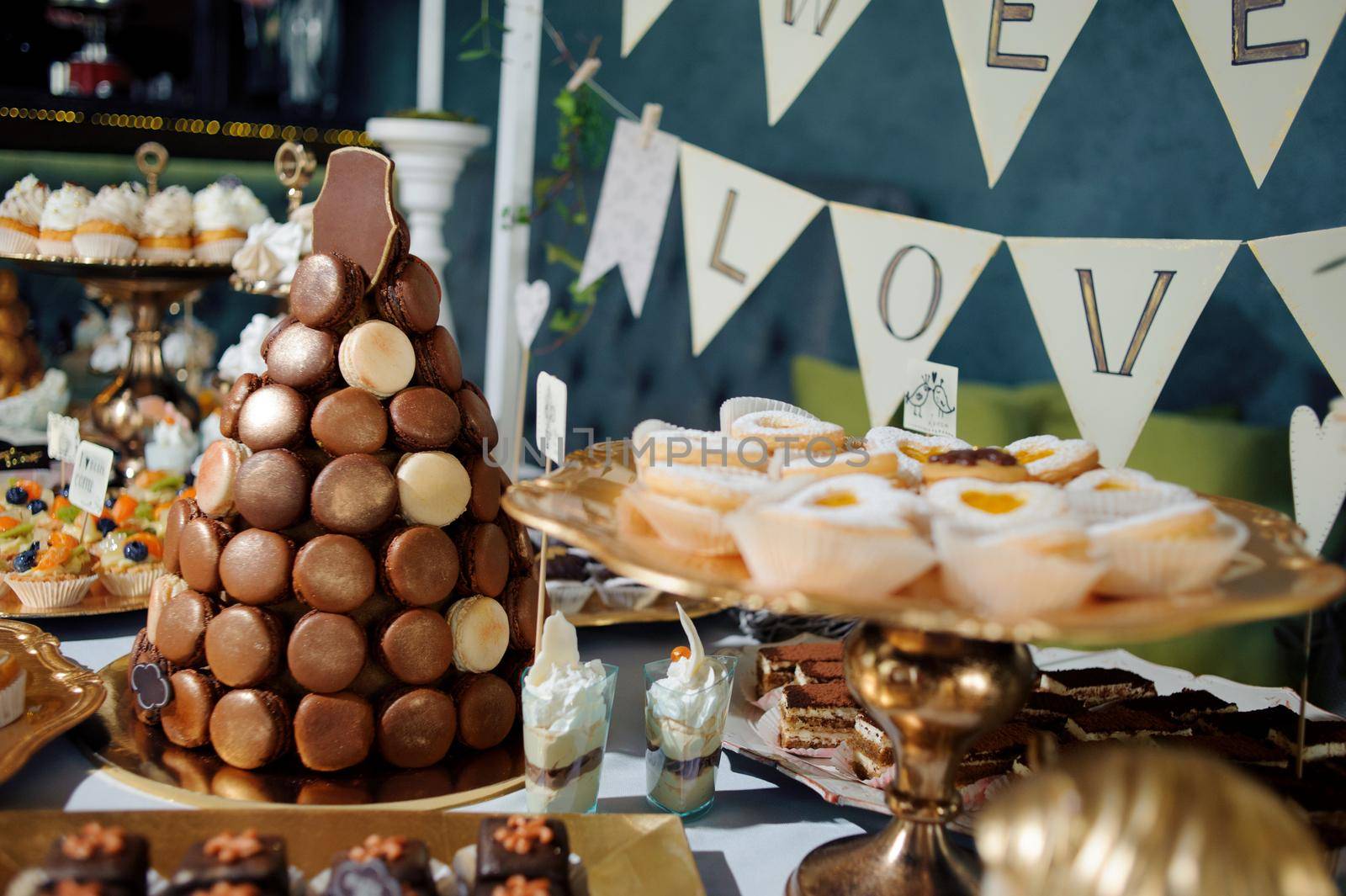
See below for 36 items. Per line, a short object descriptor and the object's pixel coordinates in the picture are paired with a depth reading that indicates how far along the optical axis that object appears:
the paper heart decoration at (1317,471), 1.47
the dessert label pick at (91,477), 1.80
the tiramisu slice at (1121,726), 1.34
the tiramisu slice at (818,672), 1.56
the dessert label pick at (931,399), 1.70
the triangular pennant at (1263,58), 1.62
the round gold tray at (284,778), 1.25
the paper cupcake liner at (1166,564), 0.92
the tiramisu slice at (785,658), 1.61
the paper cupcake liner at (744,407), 1.46
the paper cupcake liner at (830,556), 0.91
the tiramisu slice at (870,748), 1.34
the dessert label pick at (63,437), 2.02
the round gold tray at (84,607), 1.83
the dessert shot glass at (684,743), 1.31
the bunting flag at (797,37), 2.28
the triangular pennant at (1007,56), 1.96
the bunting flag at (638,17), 2.80
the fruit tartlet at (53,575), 1.86
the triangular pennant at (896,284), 2.13
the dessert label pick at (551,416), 1.37
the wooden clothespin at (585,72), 2.98
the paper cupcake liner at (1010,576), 0.89
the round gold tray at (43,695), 1.30
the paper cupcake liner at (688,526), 1.02
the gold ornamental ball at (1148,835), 0.75
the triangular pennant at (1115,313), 1.79
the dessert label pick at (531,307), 1.60
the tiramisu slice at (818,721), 1.46
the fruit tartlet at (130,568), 1.95
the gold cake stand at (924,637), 0.87
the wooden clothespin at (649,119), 2.92
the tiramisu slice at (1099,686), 1.49
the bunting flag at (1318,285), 1.61
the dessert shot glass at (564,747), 1.24
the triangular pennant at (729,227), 2.34
